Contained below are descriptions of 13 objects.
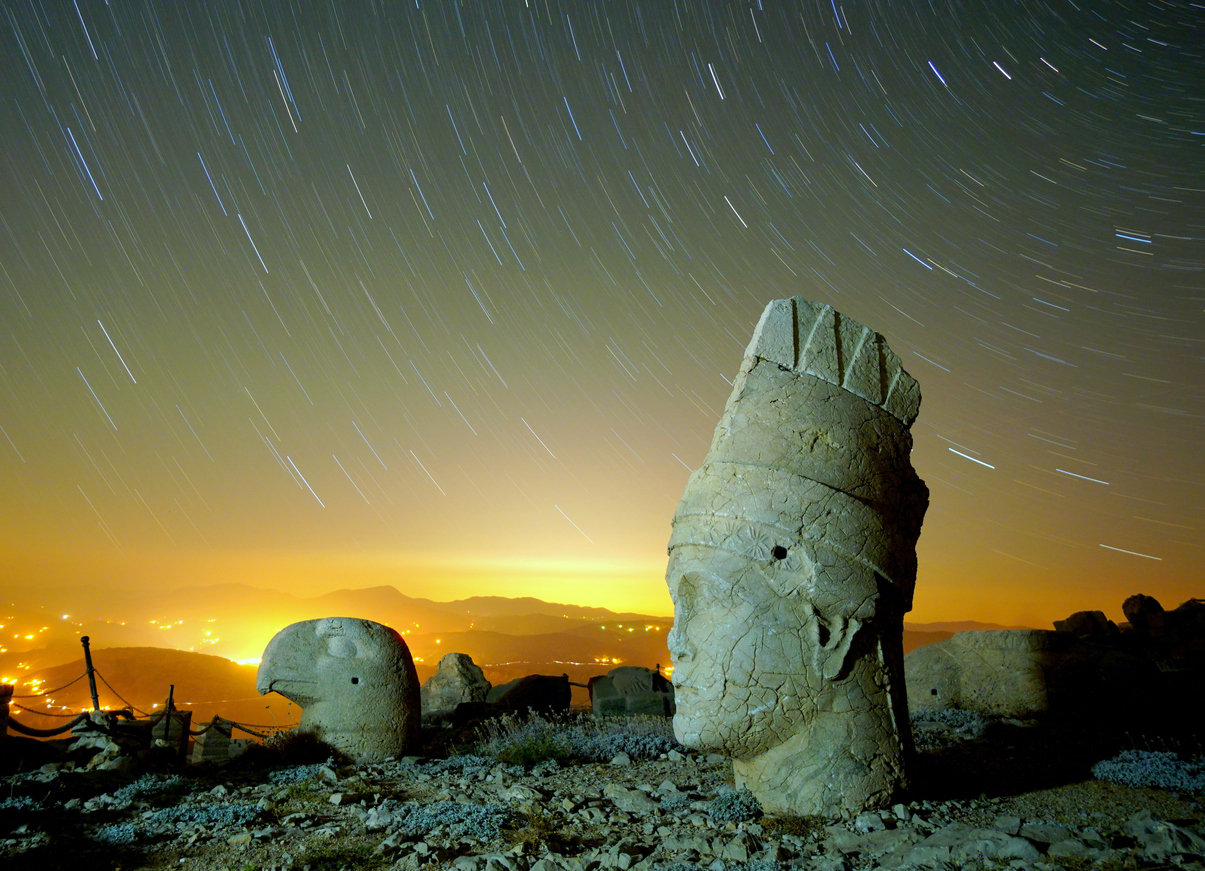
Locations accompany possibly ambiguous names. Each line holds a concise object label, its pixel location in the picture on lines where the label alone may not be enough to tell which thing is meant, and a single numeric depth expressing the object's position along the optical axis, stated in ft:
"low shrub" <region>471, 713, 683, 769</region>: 24.50
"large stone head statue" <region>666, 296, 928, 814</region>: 15.51
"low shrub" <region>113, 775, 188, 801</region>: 20.92
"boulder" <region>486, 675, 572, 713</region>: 44.16
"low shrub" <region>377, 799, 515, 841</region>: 16.10
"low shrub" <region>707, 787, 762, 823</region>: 16.05
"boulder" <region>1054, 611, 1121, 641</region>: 53.78
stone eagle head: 26.61
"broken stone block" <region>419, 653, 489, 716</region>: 48.70
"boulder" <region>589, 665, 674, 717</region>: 43.16
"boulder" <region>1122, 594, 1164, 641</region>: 54.44
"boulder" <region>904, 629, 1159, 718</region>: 31.65
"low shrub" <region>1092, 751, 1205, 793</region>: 17.85
